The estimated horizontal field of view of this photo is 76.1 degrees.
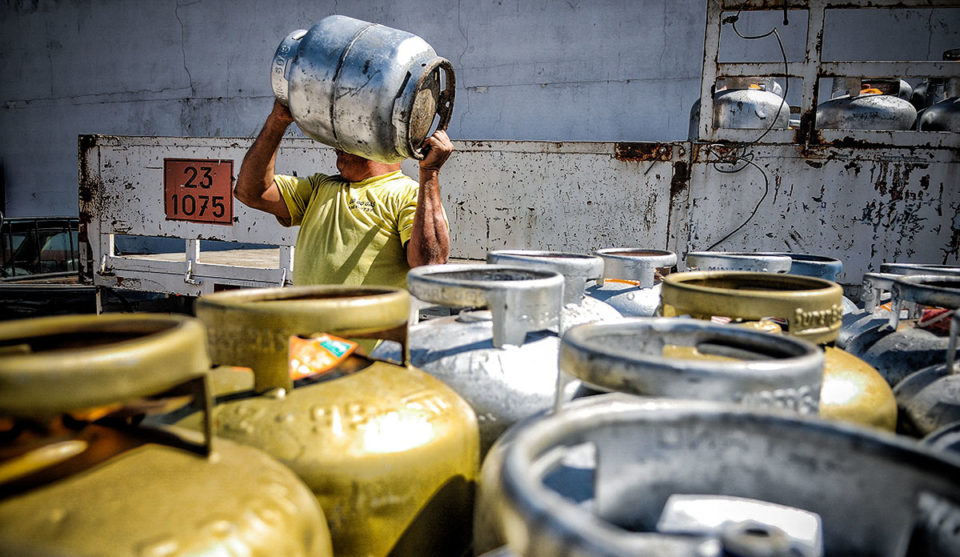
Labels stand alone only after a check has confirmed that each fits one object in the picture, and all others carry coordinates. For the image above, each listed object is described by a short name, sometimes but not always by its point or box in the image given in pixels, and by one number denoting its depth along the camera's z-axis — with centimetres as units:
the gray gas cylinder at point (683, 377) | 78
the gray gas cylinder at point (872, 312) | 178
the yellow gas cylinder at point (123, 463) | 59
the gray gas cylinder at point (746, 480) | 58
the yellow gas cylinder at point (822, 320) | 115
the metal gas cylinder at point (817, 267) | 216
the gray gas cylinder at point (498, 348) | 129
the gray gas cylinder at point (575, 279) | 175
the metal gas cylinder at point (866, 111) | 367
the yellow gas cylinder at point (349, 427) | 93
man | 213
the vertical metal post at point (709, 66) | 326
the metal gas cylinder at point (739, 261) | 196
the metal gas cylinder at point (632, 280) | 224
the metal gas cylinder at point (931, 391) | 122
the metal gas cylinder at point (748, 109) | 363
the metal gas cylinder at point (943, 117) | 357
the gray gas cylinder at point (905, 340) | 144
